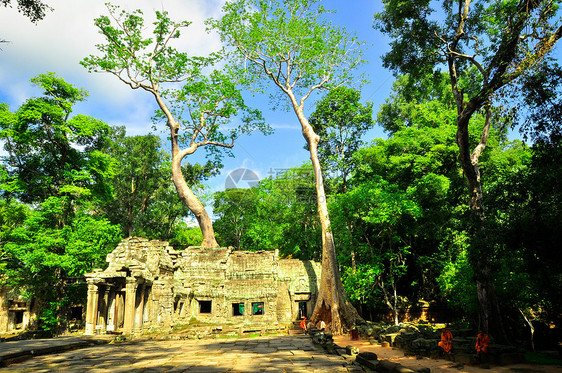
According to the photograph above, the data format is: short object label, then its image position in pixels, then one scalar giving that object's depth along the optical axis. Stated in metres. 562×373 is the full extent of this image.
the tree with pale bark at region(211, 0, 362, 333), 21.33
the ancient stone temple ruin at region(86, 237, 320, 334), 15.09
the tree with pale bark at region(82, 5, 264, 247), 22.20
